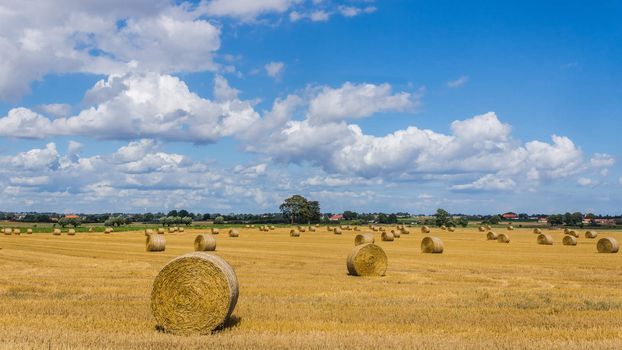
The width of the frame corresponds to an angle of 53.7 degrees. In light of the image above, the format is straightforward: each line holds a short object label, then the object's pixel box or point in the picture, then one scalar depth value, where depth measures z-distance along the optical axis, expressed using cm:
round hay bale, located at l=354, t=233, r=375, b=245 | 4172
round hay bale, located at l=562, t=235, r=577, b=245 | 4264
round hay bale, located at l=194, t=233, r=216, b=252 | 3466
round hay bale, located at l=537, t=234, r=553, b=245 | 4362
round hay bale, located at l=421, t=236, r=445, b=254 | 3361
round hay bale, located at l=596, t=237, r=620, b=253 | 3466
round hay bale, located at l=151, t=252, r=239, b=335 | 1167
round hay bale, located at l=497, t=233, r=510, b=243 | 4723
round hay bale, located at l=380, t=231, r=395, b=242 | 4803
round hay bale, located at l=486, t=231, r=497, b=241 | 5194
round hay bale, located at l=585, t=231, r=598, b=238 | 5538
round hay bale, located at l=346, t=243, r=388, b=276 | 2162
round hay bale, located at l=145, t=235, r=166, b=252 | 3422
